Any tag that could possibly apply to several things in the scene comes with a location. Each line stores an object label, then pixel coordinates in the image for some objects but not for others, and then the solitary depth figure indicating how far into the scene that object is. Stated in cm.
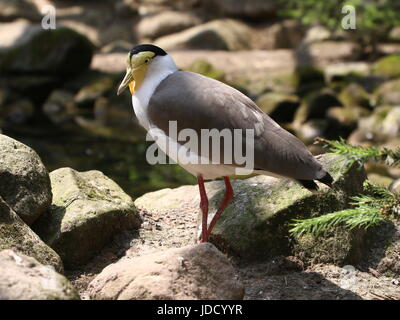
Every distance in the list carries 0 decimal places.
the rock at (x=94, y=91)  1342
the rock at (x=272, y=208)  380
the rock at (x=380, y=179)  627
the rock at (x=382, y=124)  1046
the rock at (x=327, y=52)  1416
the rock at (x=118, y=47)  1593
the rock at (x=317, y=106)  1134
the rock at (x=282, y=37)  1617
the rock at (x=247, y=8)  1714
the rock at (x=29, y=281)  262
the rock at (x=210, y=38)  1578
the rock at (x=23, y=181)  376
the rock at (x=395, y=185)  501
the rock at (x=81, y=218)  388
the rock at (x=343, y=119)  1093
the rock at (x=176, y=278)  292
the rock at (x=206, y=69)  1313
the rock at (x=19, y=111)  1258
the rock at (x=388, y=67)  1251
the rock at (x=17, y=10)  1730
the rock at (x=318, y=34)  1494
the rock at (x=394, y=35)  1461
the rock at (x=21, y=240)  343
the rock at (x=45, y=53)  1383
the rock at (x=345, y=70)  1278
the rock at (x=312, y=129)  1092
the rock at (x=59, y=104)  1309
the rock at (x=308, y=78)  1277
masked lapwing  353
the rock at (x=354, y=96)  1159
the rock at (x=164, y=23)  1698
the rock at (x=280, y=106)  1145
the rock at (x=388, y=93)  1137
